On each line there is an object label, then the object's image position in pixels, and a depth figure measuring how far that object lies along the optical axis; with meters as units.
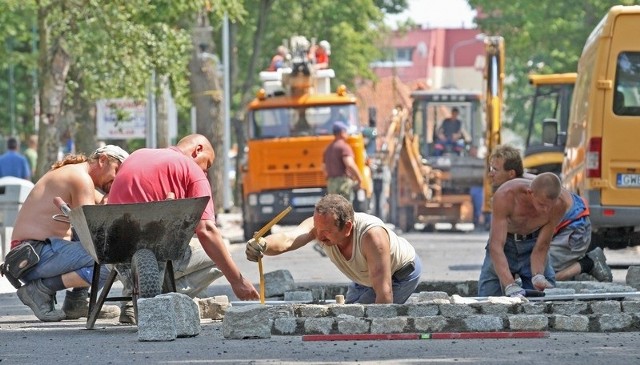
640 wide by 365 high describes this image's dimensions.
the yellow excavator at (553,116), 31.16
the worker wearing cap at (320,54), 35.72
